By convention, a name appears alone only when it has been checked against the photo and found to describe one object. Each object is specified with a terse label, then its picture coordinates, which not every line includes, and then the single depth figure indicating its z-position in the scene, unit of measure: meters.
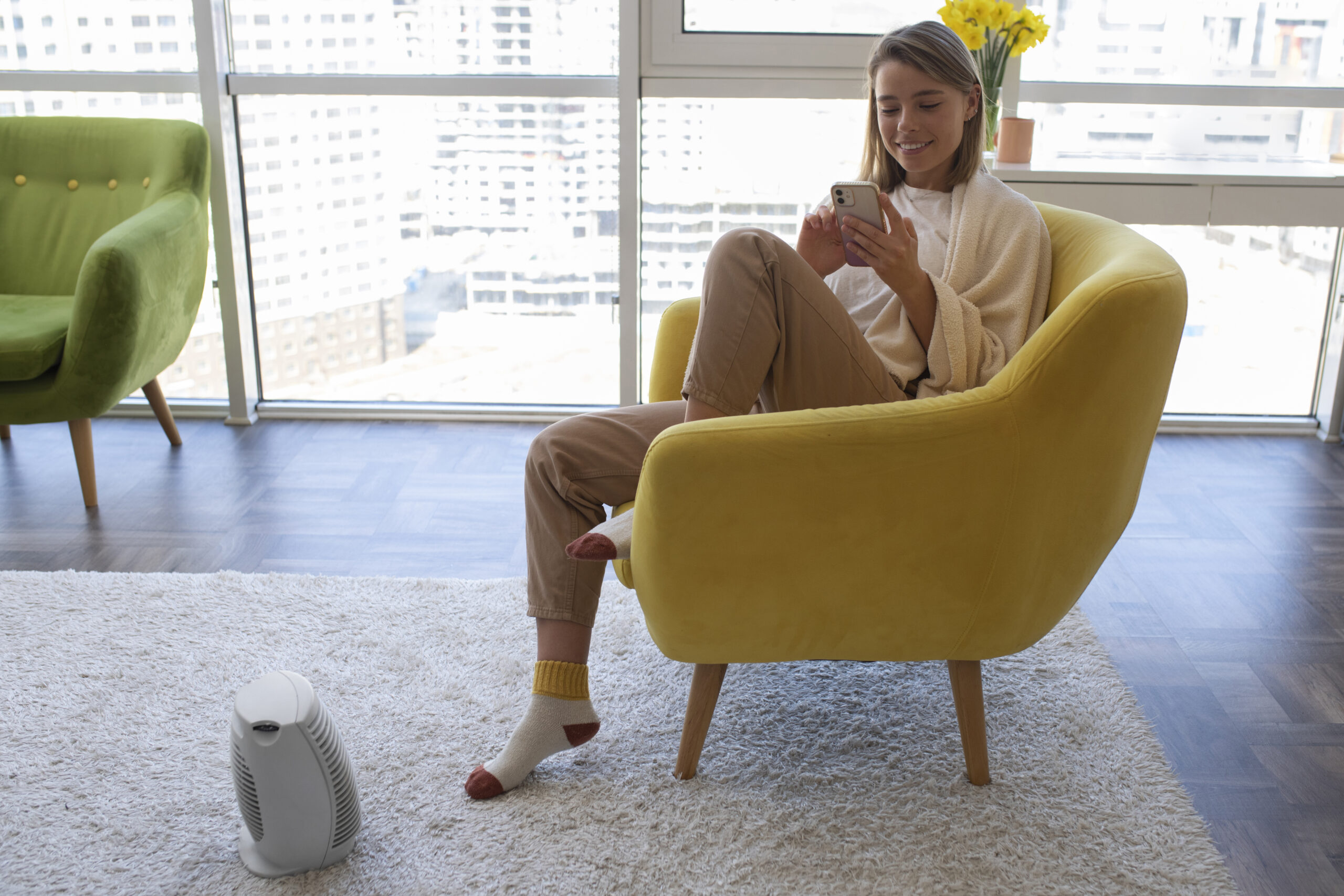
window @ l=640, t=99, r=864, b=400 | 2.86
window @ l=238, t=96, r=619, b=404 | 2.93
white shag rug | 1.34
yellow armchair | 1.22
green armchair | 2.31
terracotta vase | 2.60
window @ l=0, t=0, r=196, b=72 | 2.88
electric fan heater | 1.24
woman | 1.40
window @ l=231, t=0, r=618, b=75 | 2.83
